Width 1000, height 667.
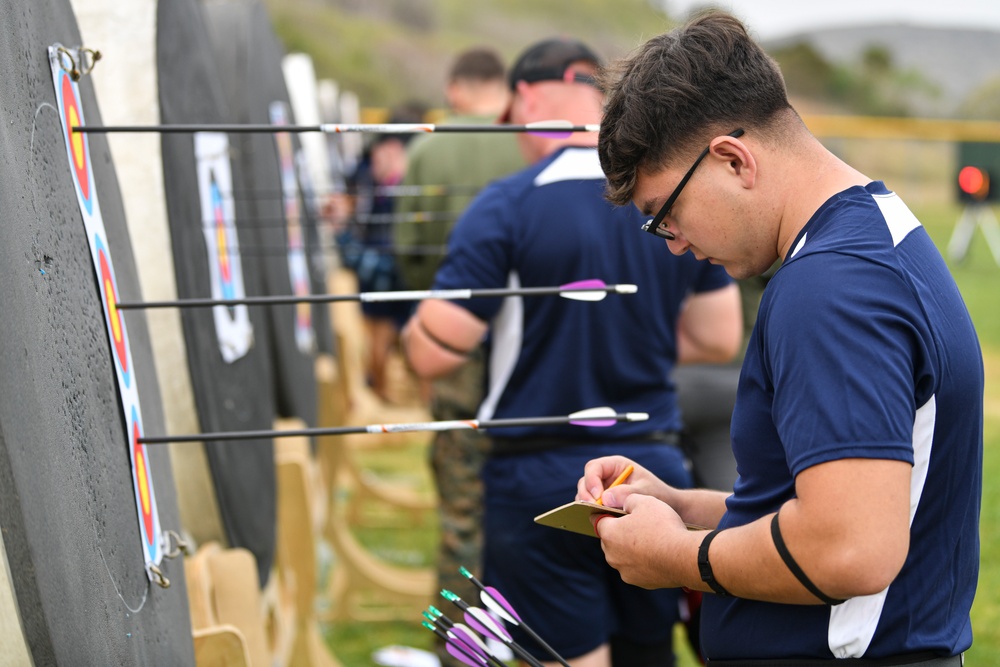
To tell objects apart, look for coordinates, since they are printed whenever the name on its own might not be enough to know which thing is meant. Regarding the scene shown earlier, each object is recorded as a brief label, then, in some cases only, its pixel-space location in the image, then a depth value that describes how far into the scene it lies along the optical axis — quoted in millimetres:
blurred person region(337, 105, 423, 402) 14398
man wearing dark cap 4742
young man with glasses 2199
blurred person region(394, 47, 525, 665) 6879
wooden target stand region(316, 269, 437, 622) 8797
